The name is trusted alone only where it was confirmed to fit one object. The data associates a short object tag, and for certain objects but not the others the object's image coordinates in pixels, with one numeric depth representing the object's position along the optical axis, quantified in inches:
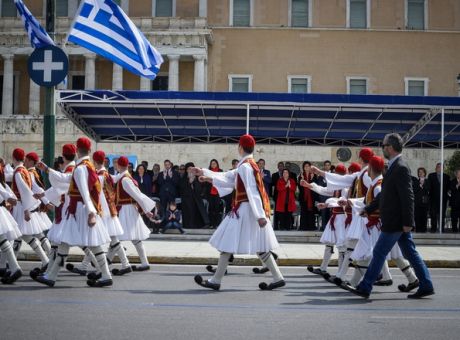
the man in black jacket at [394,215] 411.2
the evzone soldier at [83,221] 433.7
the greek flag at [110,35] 709.3
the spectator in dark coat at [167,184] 853.8
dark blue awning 818.2
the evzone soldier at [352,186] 474.3
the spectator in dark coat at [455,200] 856.3
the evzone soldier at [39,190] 507.0
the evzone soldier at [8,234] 446.6
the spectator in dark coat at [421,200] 861.8
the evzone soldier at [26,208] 497.4
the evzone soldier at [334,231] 517.3
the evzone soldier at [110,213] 499.8
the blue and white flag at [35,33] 653.3
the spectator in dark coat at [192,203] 856.3
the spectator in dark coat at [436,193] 871.7
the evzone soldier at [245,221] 432.8
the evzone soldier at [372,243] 455.2
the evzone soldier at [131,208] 534.0
